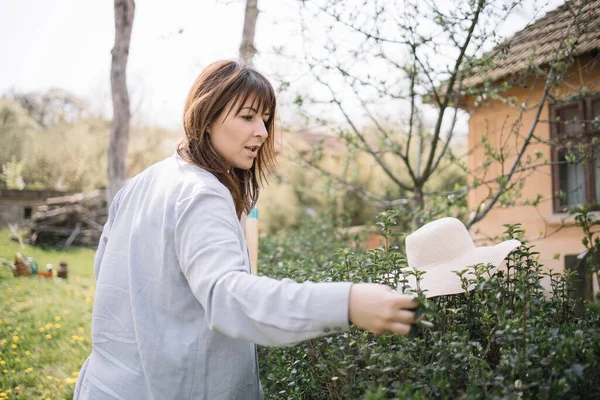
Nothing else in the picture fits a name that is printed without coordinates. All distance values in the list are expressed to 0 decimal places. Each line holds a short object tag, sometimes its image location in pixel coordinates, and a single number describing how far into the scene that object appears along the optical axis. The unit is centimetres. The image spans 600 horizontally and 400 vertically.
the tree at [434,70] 403
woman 109
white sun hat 213
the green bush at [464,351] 135
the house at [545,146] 530
